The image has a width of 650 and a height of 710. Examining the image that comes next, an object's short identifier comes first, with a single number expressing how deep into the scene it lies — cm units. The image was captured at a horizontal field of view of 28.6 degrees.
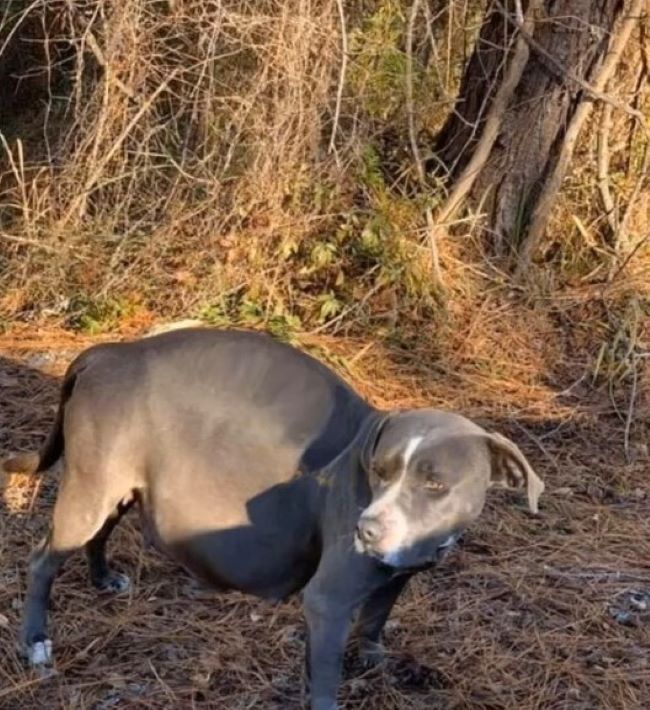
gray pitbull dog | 320
